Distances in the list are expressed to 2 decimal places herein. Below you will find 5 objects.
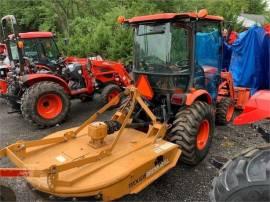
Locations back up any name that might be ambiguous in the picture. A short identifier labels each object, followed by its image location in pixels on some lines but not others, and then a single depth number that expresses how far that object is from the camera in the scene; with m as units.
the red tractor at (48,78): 4.30
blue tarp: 5.70
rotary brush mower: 2.02
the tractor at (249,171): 1.37
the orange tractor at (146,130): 2.10
